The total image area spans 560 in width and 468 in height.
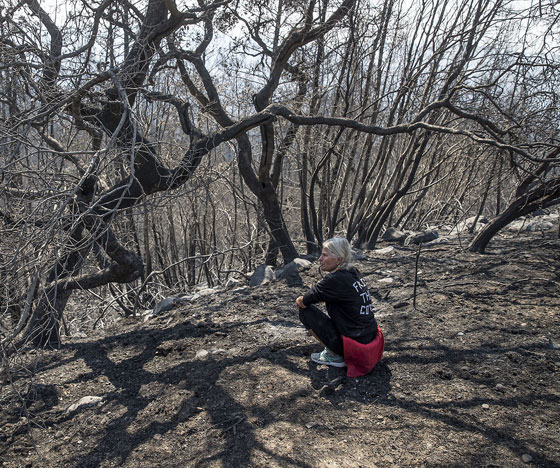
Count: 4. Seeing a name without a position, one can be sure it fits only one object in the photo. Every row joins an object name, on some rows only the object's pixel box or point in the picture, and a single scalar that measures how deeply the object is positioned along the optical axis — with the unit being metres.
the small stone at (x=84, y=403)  3.38
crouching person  3.26
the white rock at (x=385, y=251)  6.90
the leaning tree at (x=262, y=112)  3.98
